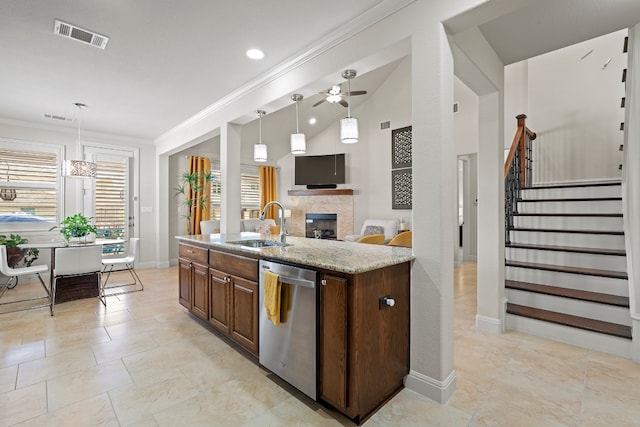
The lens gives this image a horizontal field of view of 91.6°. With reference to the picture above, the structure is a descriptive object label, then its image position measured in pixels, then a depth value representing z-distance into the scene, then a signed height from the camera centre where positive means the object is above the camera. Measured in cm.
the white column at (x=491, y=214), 297 +0
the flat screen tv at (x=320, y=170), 808 +117
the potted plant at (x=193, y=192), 682 +49
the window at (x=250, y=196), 815 +49
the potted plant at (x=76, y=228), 405 -19
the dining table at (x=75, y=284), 391 -93
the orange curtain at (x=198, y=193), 691 +48
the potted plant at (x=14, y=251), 431 -53
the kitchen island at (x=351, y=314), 167 -61
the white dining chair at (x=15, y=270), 362 -68
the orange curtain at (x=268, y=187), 847 +74
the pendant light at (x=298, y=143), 314 +72
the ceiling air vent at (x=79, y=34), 250 +152
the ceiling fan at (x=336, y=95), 427 +172
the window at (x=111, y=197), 588 +33
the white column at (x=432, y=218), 194 -3
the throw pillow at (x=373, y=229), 696 -35
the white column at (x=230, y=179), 408 +46
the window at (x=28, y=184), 498 +49
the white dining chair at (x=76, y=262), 365 -57
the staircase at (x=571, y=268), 271 -57
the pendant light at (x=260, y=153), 352 +69
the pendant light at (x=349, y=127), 270 +76
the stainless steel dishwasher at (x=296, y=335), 185 -78
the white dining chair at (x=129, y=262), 447 -68
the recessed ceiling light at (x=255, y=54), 294 +154
